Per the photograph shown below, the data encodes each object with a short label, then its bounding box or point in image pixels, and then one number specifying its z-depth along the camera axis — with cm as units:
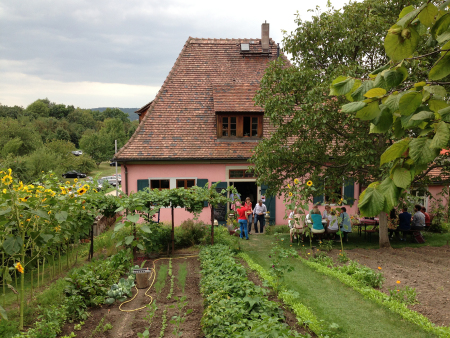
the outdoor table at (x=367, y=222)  1339
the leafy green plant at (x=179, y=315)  536
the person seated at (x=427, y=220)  1363
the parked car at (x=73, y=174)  5068
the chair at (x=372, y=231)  1359
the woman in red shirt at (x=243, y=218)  1333
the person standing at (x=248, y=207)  1396
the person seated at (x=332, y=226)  1248
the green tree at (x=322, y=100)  1080
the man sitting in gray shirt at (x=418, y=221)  1289
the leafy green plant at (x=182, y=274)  809
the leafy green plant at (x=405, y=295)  669
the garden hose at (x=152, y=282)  698
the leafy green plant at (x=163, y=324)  553
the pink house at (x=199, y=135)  1569
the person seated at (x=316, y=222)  1209
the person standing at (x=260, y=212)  1459
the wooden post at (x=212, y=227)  1131
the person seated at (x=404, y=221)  1279
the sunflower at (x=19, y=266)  539
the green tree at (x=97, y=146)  6084
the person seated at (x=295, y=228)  1223
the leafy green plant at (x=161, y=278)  793
